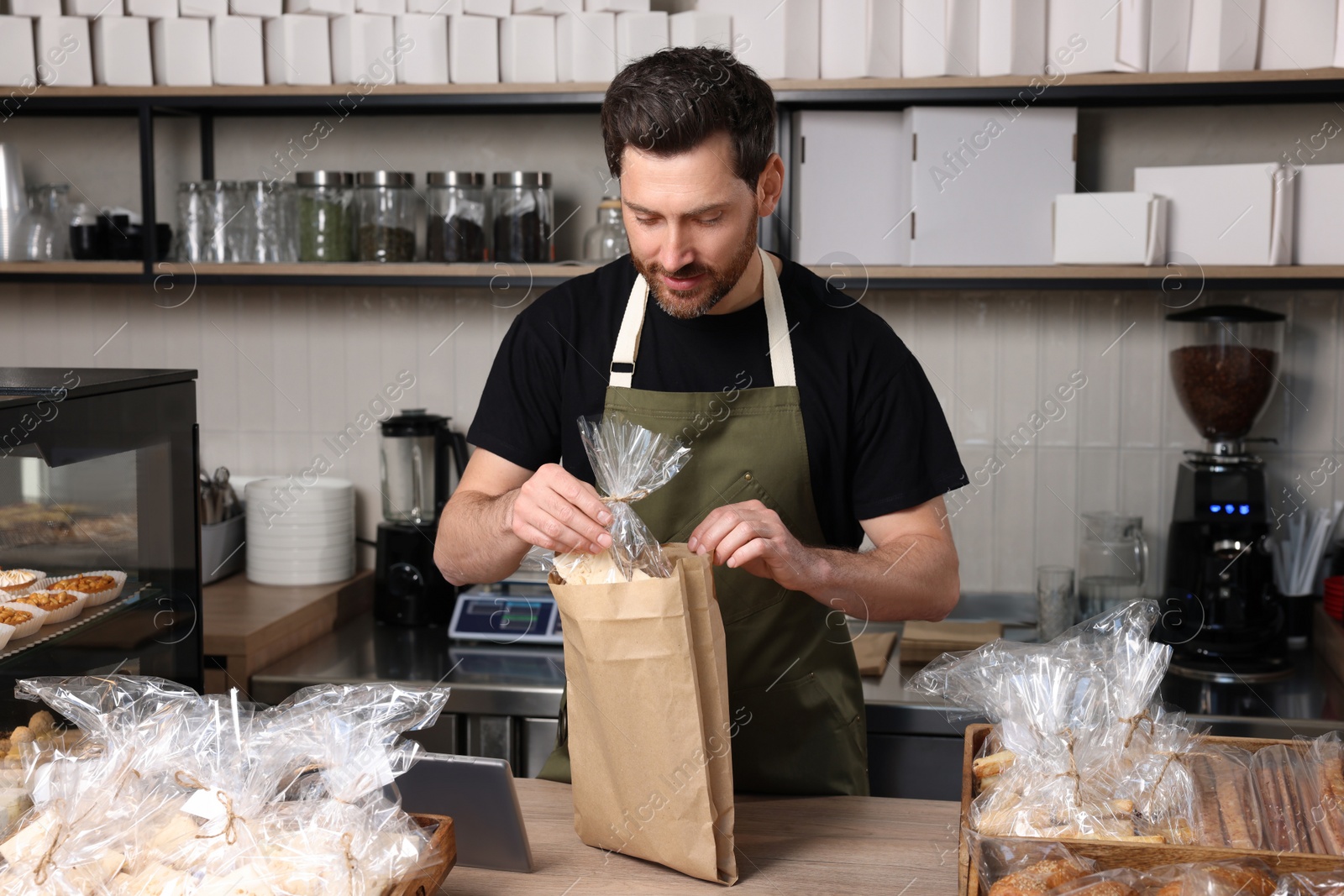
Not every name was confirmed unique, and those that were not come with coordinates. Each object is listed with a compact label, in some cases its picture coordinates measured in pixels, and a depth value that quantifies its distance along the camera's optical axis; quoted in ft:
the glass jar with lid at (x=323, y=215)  8.64
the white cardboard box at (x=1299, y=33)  7.67
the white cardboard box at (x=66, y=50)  8.66
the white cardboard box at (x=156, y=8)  8.61
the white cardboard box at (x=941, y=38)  7.89
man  5.06
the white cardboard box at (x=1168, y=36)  7.75
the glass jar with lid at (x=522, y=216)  8.57
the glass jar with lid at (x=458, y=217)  8.63
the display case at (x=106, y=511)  4.23
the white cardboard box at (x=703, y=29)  8.10
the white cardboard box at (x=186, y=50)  8.58
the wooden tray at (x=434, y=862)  3.31
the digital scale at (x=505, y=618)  8.35
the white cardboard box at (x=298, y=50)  8.46
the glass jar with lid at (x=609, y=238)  8.54
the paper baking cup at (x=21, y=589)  4.21
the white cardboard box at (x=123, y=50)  8.60
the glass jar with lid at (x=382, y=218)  8.73
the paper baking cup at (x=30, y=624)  4.16
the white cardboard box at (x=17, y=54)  8.69
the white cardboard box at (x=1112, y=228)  7.79
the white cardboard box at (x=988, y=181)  8.08
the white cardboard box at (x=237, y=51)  8.52
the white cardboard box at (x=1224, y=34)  7.70
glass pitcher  8.57
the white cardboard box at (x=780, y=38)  8.00
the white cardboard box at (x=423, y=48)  8.32
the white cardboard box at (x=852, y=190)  8.29
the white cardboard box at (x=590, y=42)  8.20
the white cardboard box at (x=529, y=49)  8.25
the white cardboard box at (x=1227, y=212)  7.76
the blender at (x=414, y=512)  8.82
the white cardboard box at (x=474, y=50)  8.29
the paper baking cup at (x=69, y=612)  4.35
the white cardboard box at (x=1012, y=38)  7.84
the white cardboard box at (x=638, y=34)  8.18
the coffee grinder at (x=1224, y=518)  7.80
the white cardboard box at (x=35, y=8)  8.77
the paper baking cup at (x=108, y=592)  4.56
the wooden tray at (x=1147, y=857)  3.03
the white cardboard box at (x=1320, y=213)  7.77
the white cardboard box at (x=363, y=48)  8.39
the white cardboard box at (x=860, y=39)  7.95
